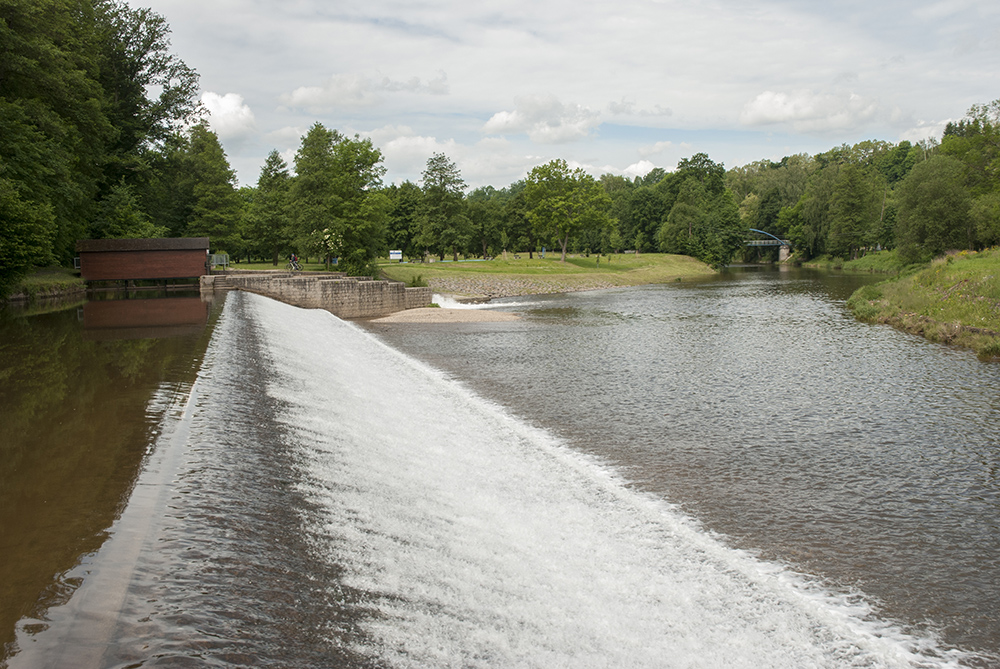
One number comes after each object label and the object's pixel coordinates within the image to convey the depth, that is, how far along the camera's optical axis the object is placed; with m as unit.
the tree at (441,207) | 67.19
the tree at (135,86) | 42.44
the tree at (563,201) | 76.31
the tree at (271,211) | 58.16
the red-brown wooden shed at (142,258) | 37.66
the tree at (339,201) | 46.53
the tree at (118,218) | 40.28
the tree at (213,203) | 55.88
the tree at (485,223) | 82.56
